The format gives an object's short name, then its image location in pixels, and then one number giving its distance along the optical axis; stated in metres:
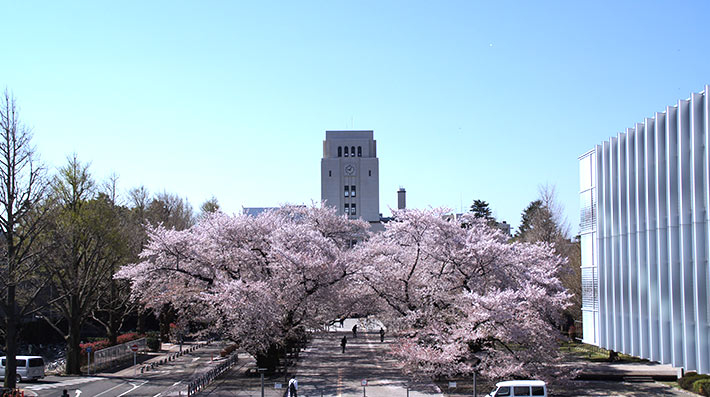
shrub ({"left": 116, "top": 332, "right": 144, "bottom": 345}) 43.38
